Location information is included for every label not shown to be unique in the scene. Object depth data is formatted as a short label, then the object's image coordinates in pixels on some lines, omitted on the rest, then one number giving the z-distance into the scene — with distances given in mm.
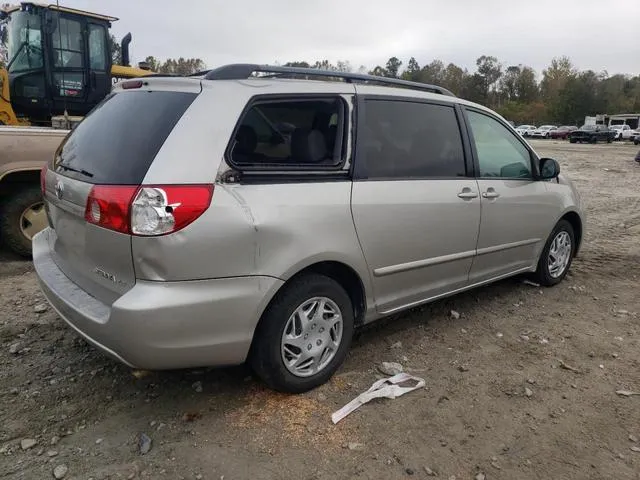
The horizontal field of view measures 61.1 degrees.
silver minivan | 2510
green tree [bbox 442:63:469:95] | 84688
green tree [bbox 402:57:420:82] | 101050
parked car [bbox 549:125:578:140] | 57594
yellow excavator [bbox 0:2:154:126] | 8203
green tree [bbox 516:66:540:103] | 86438
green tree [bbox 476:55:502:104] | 86688
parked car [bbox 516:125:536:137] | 64000
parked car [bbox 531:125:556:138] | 61691
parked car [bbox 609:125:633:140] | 52781
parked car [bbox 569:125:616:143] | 47056
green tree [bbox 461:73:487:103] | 83750
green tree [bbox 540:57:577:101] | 83800
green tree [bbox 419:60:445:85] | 82125
